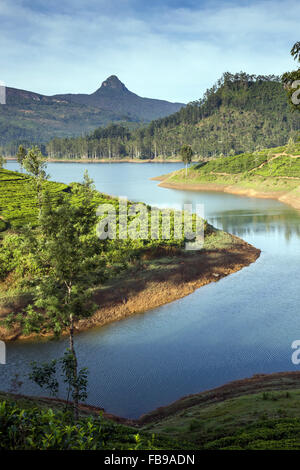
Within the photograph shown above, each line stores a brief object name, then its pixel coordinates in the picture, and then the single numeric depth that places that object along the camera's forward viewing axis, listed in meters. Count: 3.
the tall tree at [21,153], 94.75
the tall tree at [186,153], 120.88
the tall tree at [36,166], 47.82
